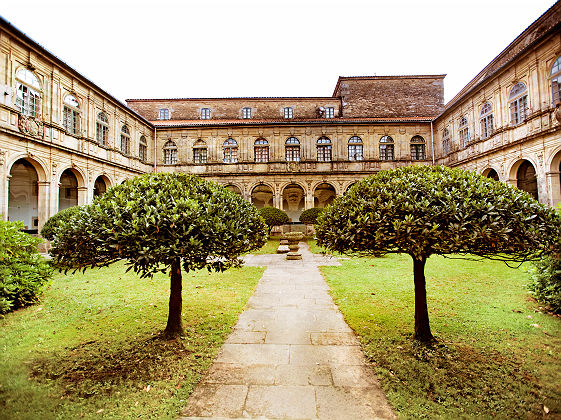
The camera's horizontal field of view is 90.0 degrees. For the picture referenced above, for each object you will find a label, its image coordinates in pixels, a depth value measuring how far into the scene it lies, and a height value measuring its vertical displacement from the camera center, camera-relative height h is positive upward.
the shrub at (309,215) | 18.88 +0.33
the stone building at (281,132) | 12.91 +6.03
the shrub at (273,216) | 18.31 +0.31
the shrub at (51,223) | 9.97 +0.11
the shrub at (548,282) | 4.75 -1.24
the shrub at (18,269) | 4.86 -0.80
